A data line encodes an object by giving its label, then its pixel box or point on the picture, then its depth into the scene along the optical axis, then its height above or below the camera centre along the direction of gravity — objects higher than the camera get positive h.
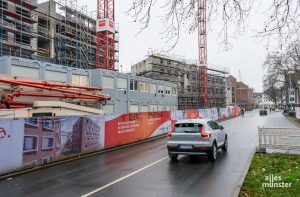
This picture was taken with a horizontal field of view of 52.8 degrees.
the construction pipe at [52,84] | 15.86 +1.21
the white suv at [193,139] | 11.88 -1.35
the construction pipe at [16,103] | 14.01 +0.16
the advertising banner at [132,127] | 17.41 -1.44
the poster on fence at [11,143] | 10.53 -1.34
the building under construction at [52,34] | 42.22 +11.64
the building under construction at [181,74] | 68.75 +7.59
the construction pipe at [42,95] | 14.31 +0.60
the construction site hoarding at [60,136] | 10.86 -1.40
